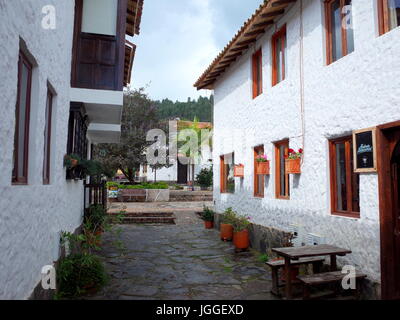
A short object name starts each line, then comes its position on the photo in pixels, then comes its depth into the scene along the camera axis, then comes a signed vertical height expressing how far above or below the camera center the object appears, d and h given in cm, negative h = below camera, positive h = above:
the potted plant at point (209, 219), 1155 -133
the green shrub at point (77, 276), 486 -145
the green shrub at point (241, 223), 821 -108
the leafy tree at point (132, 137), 2003 +281
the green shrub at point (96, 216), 861 -93
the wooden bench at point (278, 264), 510 -132
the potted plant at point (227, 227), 915 -131
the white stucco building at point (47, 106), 280 +103
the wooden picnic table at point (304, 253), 471 -107
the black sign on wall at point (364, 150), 453 +46
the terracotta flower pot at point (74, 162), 583 +36
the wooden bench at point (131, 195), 1948 -79
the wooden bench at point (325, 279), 447 -136
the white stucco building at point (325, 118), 436 +114
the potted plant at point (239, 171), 919 +31
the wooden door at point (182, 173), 3634 +96
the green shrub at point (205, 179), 2552 +23
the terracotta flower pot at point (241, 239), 802 -143
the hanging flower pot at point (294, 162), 623 +38
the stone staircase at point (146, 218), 1338 -152
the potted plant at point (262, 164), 756 +42
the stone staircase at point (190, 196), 2150 -94
